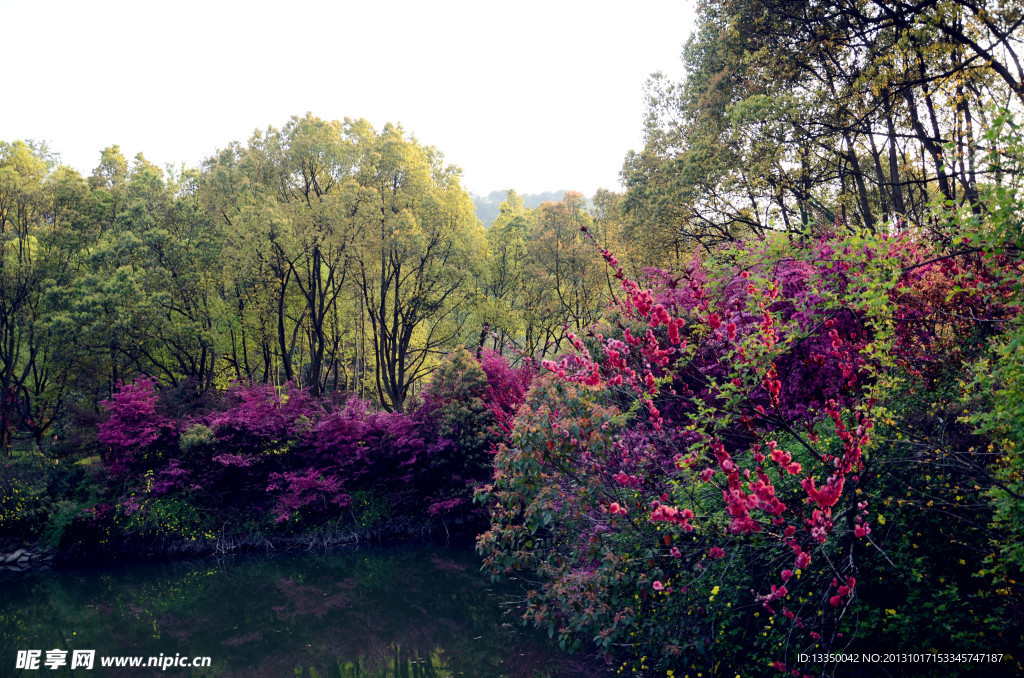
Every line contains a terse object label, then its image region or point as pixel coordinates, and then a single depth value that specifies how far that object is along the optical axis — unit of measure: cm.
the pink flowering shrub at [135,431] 1580
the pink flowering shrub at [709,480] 443
